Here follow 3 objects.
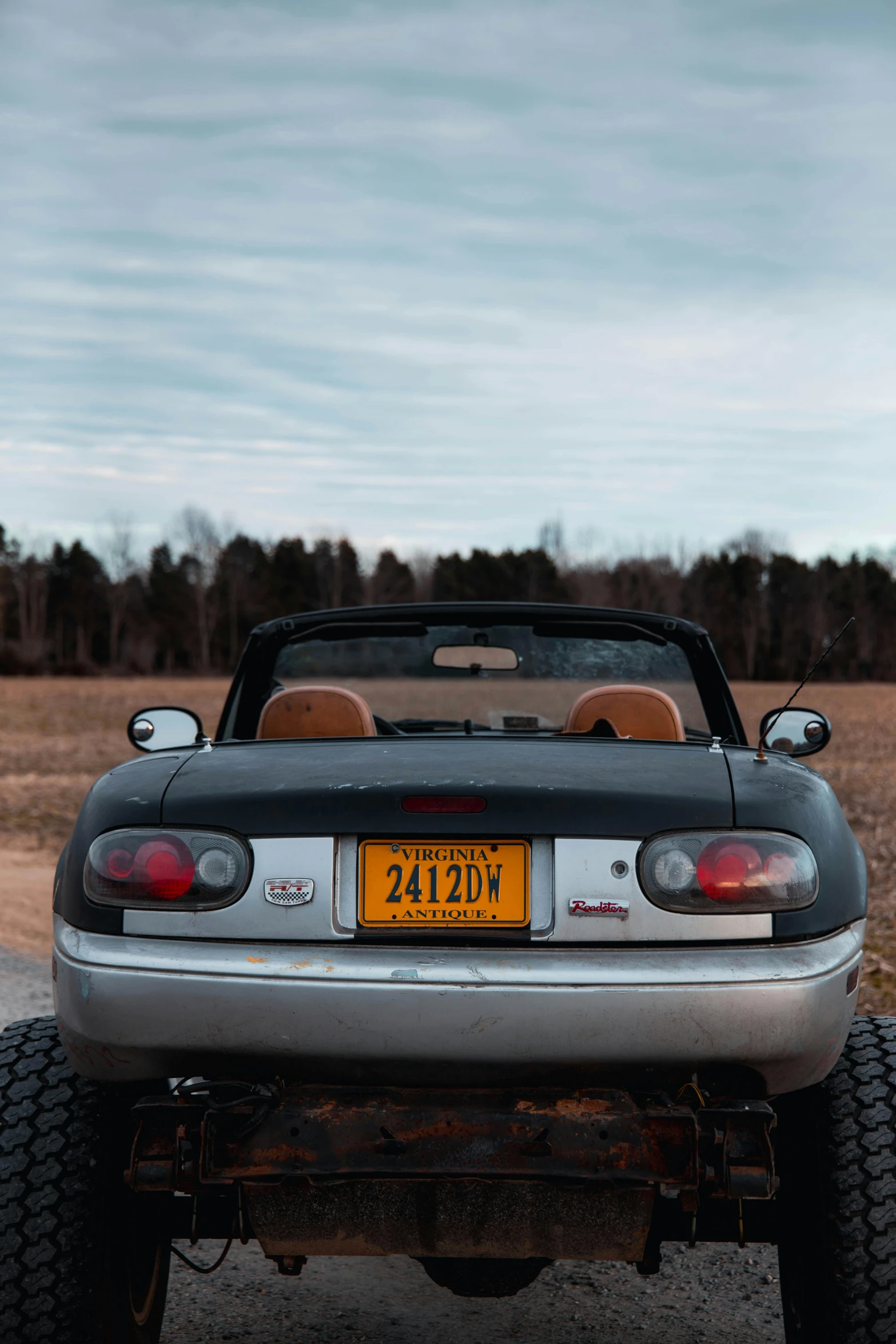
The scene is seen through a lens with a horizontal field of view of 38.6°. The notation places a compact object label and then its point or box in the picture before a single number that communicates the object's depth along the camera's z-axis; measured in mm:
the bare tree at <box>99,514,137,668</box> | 106875
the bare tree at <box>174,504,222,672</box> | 106250
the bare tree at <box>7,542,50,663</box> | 108062
